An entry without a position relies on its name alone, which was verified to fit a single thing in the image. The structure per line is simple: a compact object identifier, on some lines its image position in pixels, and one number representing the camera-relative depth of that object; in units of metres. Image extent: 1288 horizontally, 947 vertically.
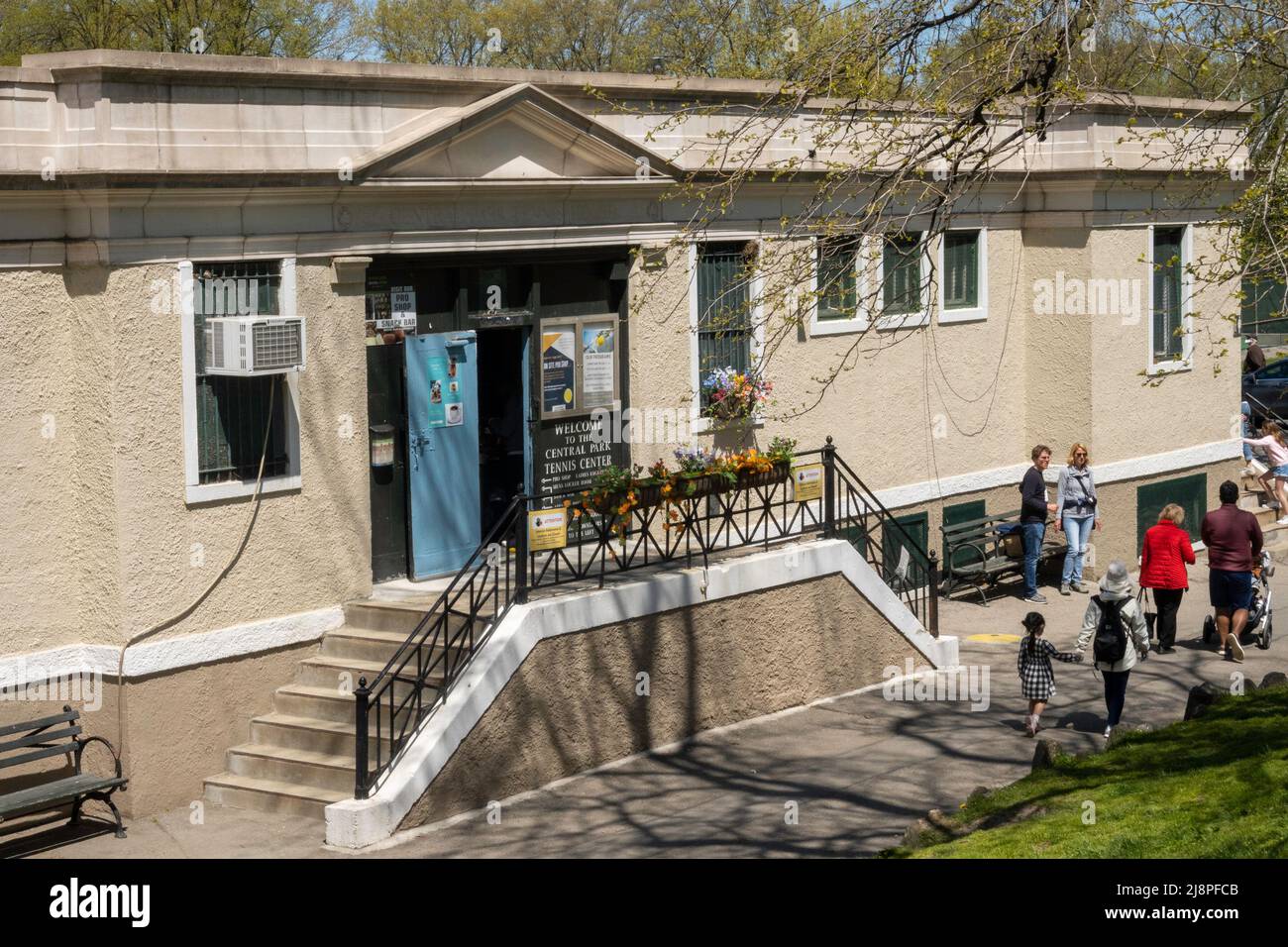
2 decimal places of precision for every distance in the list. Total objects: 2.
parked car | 31.58
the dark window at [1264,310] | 35.35
